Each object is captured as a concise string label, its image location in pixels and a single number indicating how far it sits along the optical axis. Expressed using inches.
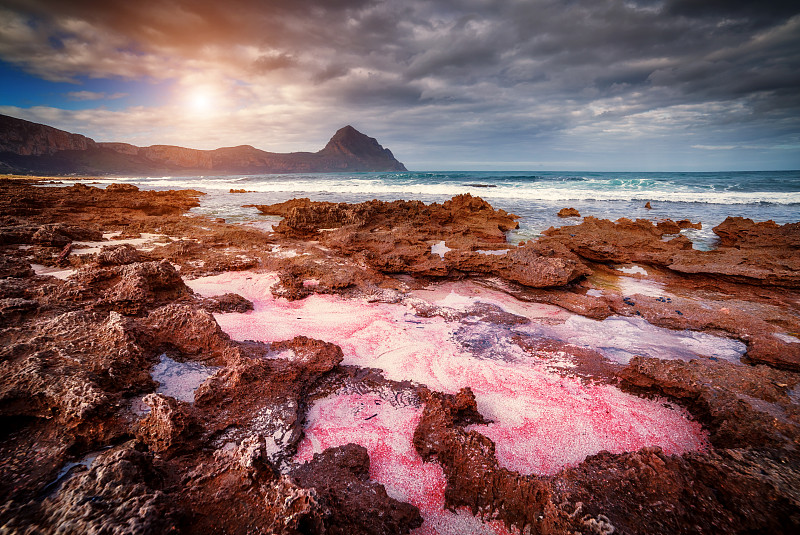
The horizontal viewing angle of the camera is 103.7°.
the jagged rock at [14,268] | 163.0
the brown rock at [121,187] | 563.9
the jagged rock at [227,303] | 160.2
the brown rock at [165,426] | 69.2
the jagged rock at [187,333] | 110.3
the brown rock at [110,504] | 43.9
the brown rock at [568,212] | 545.3
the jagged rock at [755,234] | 288.5
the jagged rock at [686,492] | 58.2
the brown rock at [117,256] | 164.7
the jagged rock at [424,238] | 204.7
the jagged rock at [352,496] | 59.8
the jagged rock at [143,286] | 131.1
